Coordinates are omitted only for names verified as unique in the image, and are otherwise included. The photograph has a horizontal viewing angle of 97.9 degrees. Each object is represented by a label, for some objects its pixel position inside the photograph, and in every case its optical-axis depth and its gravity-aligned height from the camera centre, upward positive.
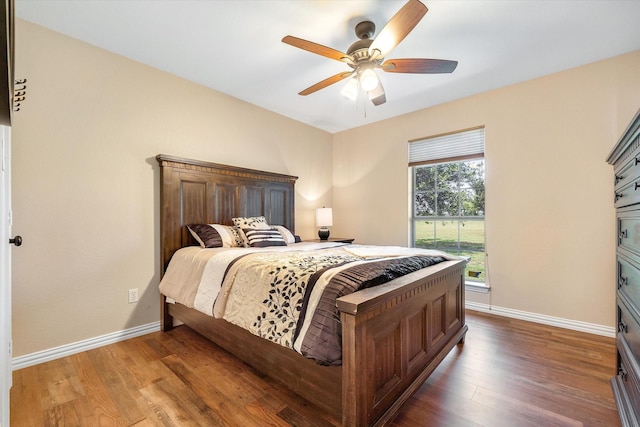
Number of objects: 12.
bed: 1.25 -0.74
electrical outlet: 2.58 -0.78
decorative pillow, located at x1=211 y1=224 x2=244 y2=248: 2.80 -0.24
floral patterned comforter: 1.35 -0.44
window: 3.40 +0.20
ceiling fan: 1.80 +1.14
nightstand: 3.96 -0.41
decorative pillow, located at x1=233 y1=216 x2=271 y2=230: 3.06 -0.12
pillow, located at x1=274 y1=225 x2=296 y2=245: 3.40 -0.29
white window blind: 3.37 +0.82
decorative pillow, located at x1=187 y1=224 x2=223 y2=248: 2.69 -0.23
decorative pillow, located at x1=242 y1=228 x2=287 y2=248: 2.86 -0.27
